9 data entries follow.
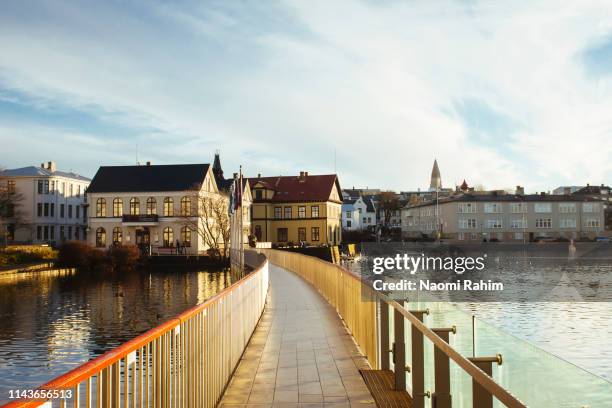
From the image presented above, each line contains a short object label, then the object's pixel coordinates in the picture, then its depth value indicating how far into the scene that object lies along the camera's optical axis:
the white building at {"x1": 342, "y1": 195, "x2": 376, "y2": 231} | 133.38
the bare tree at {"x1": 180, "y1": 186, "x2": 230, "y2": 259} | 64.56
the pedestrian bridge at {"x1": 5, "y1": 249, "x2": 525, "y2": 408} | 3.84
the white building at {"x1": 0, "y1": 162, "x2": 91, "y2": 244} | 76.75
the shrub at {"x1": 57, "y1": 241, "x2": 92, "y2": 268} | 56.78
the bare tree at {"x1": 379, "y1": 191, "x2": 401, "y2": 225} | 143.62
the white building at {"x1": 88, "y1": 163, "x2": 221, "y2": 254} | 67.25
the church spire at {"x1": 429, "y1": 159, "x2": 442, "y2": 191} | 179.23
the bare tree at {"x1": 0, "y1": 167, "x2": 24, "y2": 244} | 70.00
